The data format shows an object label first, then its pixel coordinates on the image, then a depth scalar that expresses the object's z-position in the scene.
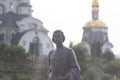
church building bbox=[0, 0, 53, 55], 58.50
